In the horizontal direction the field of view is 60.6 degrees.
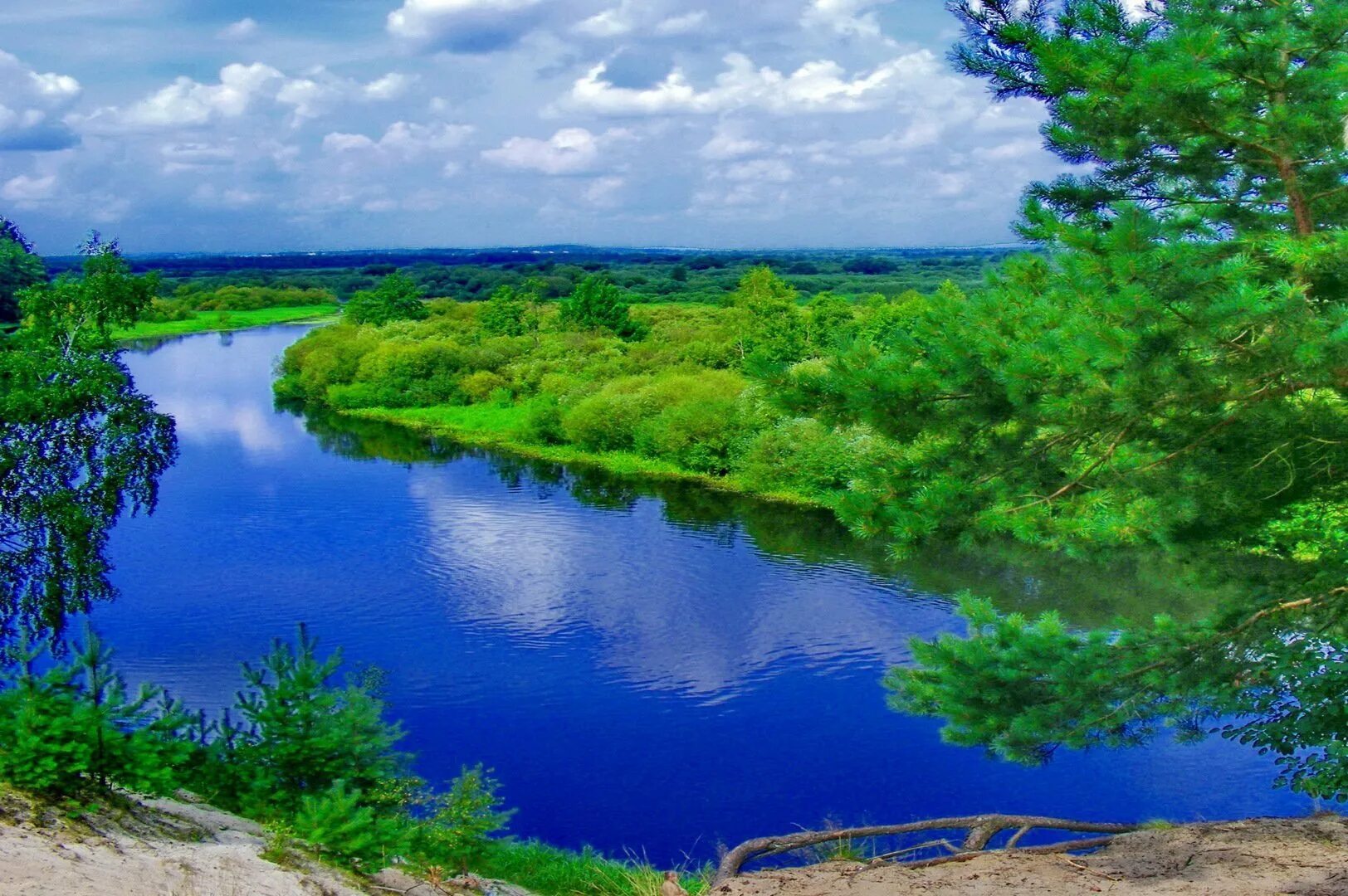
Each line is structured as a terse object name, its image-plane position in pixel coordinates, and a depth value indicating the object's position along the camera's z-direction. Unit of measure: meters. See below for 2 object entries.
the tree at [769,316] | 38.91
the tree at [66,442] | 13.02
